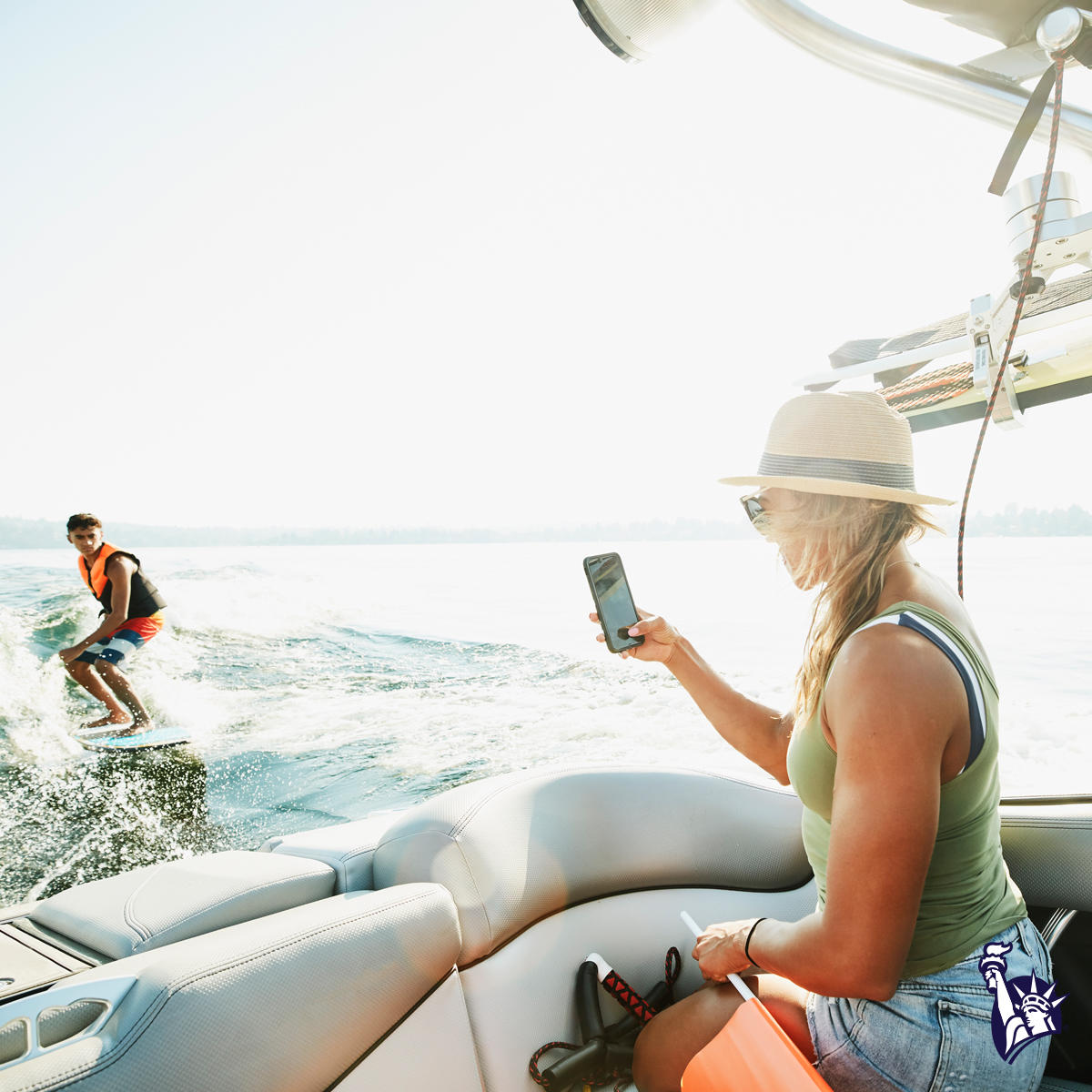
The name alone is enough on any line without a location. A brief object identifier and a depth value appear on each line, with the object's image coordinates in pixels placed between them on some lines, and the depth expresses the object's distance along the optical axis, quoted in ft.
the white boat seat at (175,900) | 3.11
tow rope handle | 3.62
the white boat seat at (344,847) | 3.91
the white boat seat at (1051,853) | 4.18
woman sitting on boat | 2.47
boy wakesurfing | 18.16
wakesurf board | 16.76
